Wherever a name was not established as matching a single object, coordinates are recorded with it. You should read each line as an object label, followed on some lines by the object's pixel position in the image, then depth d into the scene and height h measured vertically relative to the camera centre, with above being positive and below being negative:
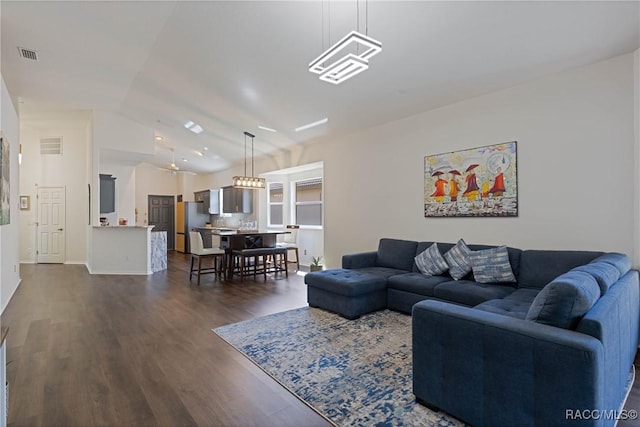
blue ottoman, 3.75 -0.96
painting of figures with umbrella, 3.93 +0.43
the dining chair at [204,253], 6.15 -0.75
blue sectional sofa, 1.50 -0.77
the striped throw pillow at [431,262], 4.08 -0.63
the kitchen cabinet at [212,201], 10.73 +0.50
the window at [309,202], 7.91 +0.34
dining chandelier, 6.38 +0.68
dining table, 6.41 -0.55
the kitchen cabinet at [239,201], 9.43 +0.46
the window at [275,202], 9.04 +0.38
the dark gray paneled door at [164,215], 11.81 +0.04
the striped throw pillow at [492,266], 3.54 -0.60
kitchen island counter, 7.01 -0.76
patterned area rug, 2.03 -1.26
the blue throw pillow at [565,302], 1.65 -0.48
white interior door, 8.47 -0.22
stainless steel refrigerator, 11.15 -0.16
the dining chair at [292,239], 7.47 -0.58
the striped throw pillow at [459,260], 3.84 -0.57
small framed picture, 8.32 +0.37
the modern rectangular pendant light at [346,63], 2.25 +1.18
